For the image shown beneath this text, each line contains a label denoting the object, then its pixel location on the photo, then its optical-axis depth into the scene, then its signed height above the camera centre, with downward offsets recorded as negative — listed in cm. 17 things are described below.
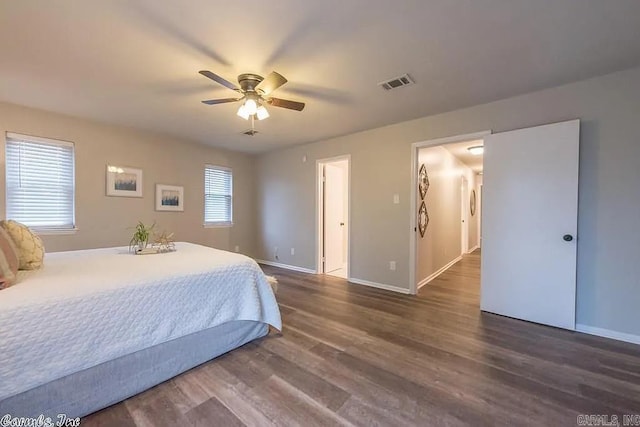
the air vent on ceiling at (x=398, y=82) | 243 +123
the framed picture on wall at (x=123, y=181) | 380 +39
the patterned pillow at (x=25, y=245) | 179 -28
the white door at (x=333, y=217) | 479 -14
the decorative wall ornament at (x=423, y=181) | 406 +47
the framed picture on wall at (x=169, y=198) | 429 +17
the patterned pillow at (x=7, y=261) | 142 -32
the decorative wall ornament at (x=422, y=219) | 394 -13
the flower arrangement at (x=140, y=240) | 259 -33
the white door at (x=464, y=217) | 668 -16
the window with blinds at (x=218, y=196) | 501 +25
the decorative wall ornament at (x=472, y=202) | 758 +27
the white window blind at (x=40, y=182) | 312 +30
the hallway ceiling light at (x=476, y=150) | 497 +122
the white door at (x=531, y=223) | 251 -12
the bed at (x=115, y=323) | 129 -72
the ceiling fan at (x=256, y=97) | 225 +104
